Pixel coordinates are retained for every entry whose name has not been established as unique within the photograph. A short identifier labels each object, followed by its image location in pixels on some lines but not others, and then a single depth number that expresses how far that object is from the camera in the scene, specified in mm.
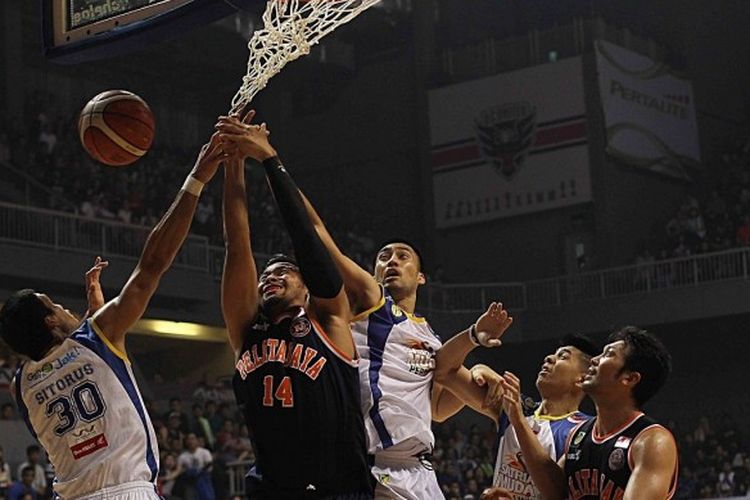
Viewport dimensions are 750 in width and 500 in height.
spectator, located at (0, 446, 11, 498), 13016
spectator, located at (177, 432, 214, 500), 14867
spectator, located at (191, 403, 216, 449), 16781
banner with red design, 26406
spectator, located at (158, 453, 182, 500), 14539
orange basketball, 6246
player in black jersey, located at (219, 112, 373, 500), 5094
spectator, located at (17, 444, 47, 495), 13445
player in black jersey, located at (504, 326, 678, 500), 5027
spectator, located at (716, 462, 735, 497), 19172
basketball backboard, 6184
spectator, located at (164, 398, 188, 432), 16391
